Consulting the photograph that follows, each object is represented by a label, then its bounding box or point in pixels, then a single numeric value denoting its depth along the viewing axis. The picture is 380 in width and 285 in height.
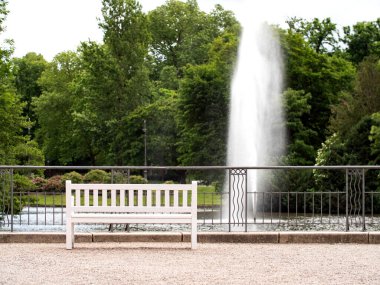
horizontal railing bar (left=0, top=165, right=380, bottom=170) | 15.24
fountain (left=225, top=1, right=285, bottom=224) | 53.00
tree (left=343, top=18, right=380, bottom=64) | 69.12
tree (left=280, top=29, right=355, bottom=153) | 58.53
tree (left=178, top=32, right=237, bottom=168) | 56.12
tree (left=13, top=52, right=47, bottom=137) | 88.44
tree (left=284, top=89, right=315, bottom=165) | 54.25
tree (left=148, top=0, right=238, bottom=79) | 73.12
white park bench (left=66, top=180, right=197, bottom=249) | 14.34
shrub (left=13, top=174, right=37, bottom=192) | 29.41
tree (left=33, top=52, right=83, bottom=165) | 78.75
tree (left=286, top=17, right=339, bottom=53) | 69.31
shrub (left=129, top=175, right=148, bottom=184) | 36.53
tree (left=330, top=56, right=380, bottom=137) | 51.41
